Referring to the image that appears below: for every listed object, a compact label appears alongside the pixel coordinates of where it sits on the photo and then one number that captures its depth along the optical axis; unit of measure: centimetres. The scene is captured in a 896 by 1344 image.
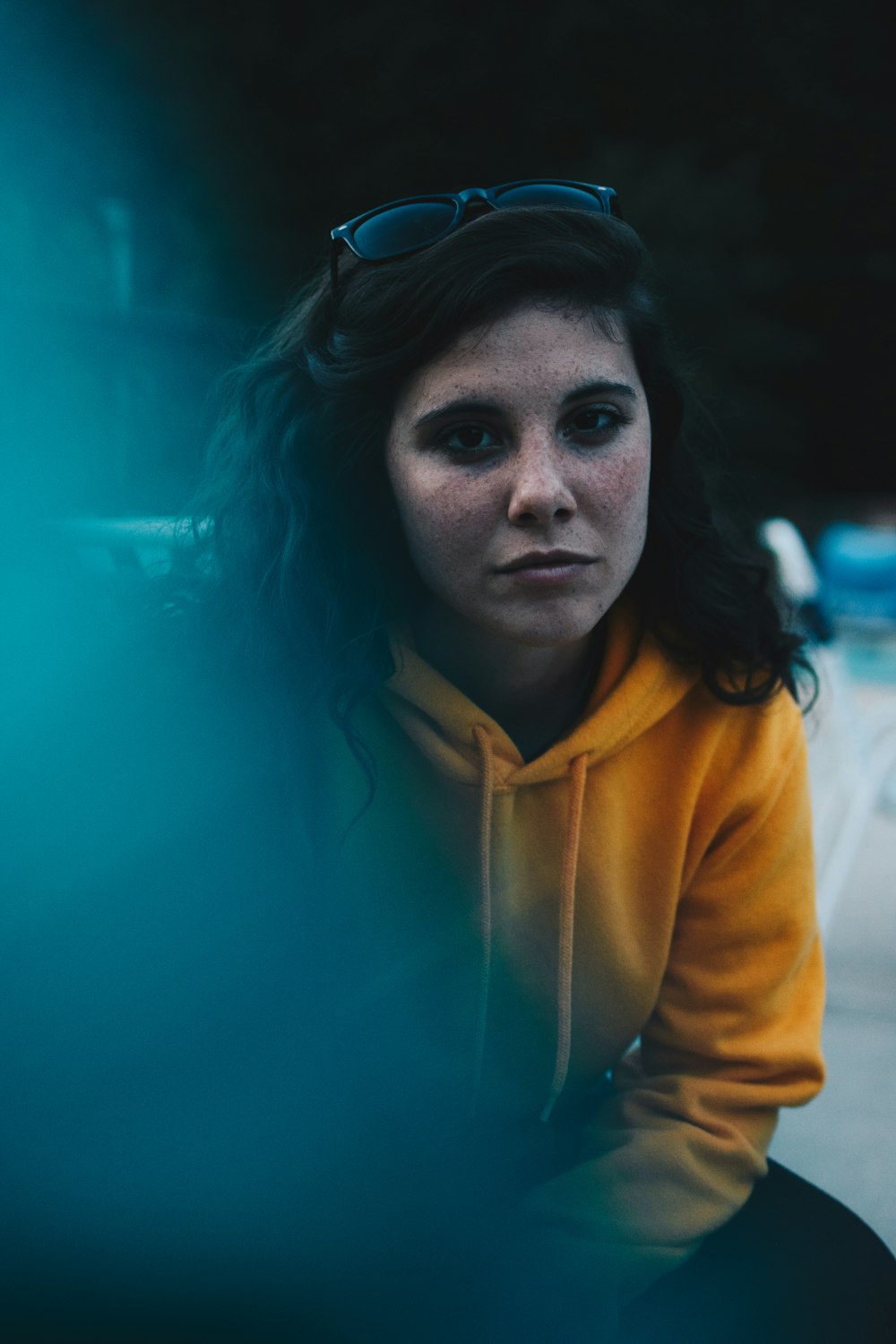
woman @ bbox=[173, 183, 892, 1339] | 117
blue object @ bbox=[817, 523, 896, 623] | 675
